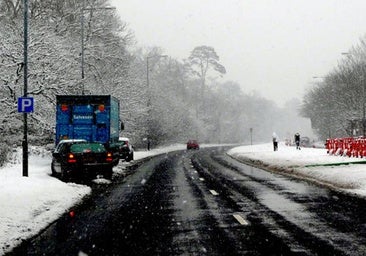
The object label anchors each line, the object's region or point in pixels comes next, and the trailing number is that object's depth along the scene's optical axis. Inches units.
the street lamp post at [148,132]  2548.5
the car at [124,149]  1538.1
